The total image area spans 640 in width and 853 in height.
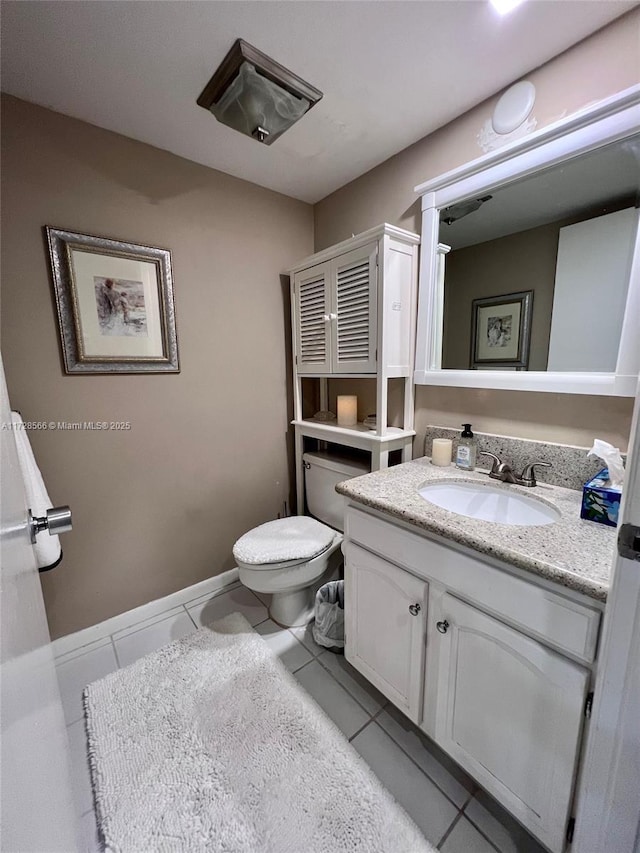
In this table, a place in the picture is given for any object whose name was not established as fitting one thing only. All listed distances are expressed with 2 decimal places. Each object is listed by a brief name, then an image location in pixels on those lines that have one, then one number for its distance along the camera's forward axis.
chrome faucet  1.18
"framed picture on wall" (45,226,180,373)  1.34
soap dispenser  1.34
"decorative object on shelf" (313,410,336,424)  1.96
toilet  1.46
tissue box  0.89
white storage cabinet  1.42
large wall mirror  0.99
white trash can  1.46
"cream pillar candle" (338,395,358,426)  1.79
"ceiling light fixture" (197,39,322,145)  1.07
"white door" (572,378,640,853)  0.57
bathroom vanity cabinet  0.73
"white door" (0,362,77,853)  0.33
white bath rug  0.91
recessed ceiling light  0.89
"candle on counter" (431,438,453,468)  1.40
